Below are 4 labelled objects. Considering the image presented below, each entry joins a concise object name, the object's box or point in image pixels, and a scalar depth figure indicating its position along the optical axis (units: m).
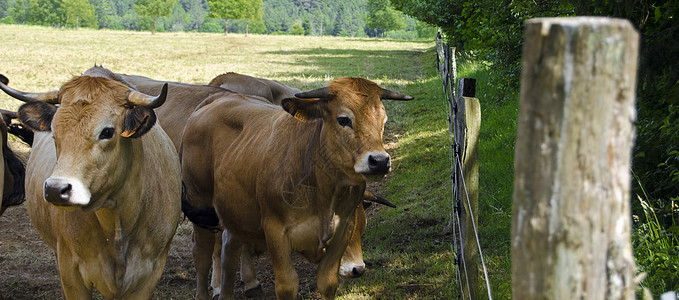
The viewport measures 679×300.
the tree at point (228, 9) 78.88
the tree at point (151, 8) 80.12
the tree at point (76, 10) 91.12
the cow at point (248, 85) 8.62
